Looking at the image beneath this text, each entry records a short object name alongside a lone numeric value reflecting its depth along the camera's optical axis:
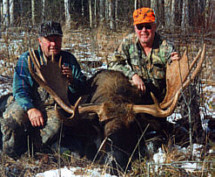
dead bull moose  3.90
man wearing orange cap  4.76
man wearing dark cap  4.38
